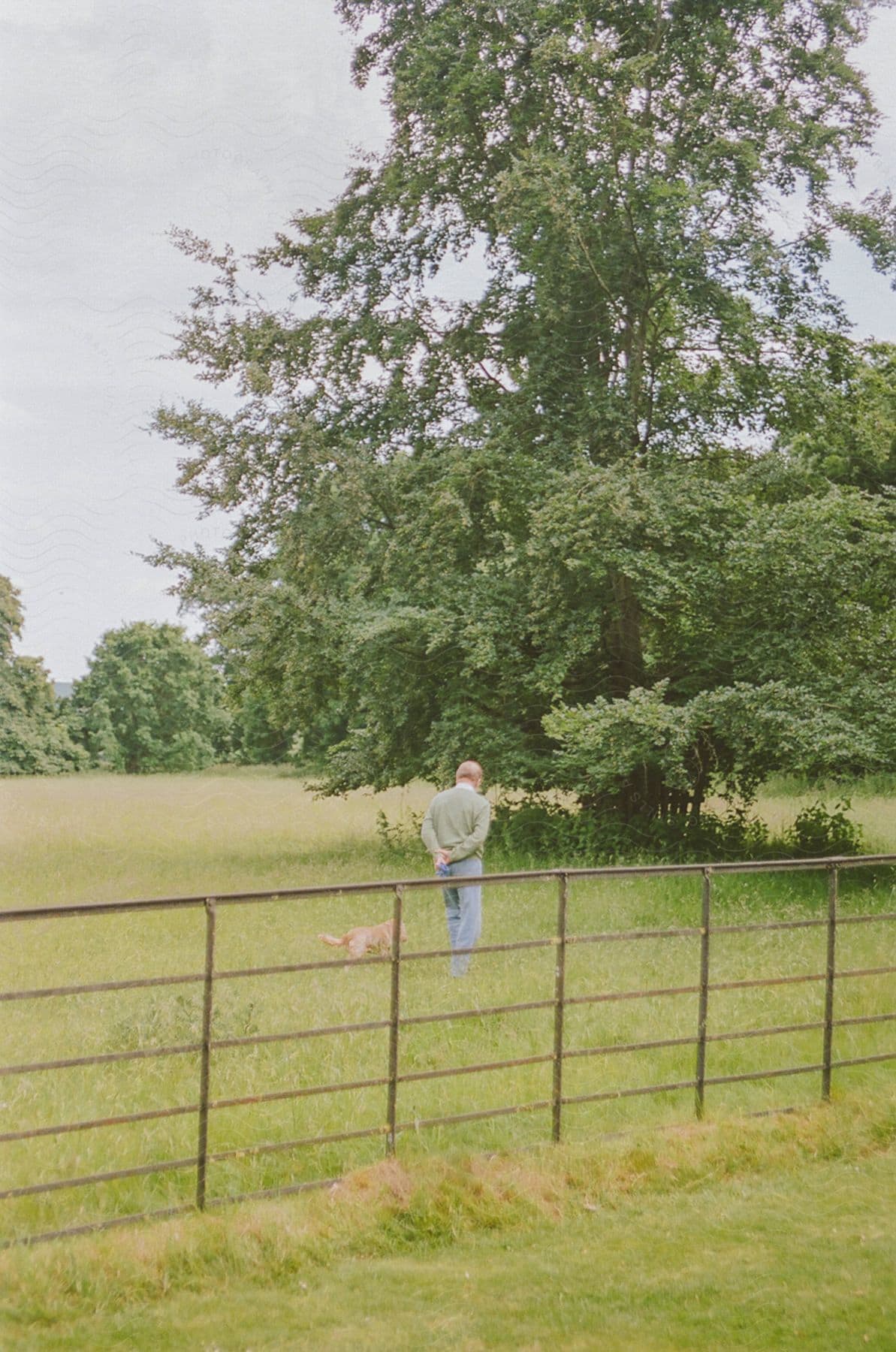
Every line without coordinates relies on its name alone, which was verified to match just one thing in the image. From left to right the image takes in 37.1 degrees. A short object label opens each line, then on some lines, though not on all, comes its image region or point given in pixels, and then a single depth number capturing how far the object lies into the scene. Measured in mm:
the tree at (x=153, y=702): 48906
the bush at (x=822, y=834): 22375
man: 11164
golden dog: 11828
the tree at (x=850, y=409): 22094
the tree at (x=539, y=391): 20422
